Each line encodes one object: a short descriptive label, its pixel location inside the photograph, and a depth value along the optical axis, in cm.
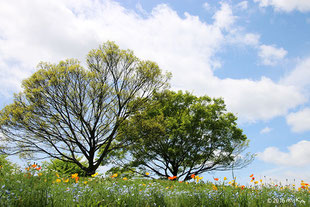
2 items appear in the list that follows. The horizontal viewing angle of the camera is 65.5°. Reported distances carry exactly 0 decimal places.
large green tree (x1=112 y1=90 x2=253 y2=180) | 2300
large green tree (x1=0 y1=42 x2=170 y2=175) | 1989
